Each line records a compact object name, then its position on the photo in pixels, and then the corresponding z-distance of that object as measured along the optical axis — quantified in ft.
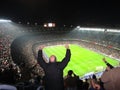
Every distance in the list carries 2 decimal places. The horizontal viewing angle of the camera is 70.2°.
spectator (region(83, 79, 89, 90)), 9.14
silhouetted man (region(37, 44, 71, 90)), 6.15
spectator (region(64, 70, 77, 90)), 7.55
